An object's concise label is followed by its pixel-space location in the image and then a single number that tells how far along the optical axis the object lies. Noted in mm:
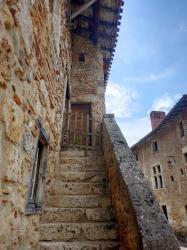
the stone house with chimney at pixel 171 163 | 10070
